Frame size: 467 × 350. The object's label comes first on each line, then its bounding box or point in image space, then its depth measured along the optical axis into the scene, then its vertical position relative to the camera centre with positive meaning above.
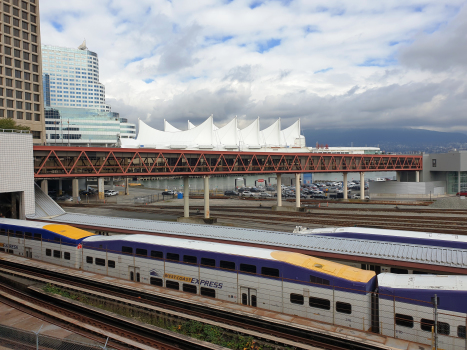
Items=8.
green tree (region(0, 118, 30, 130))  57.74 +8.99
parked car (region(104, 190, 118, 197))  88.38 -4.72
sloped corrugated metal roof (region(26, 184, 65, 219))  32.47 -3.02
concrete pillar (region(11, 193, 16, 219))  32.72 -2.92
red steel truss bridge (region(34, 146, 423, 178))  34.97 +1.54
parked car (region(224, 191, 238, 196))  91.47 -5.29
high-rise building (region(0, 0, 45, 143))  71.92 +23.99
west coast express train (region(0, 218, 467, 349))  12.43 -4.82
